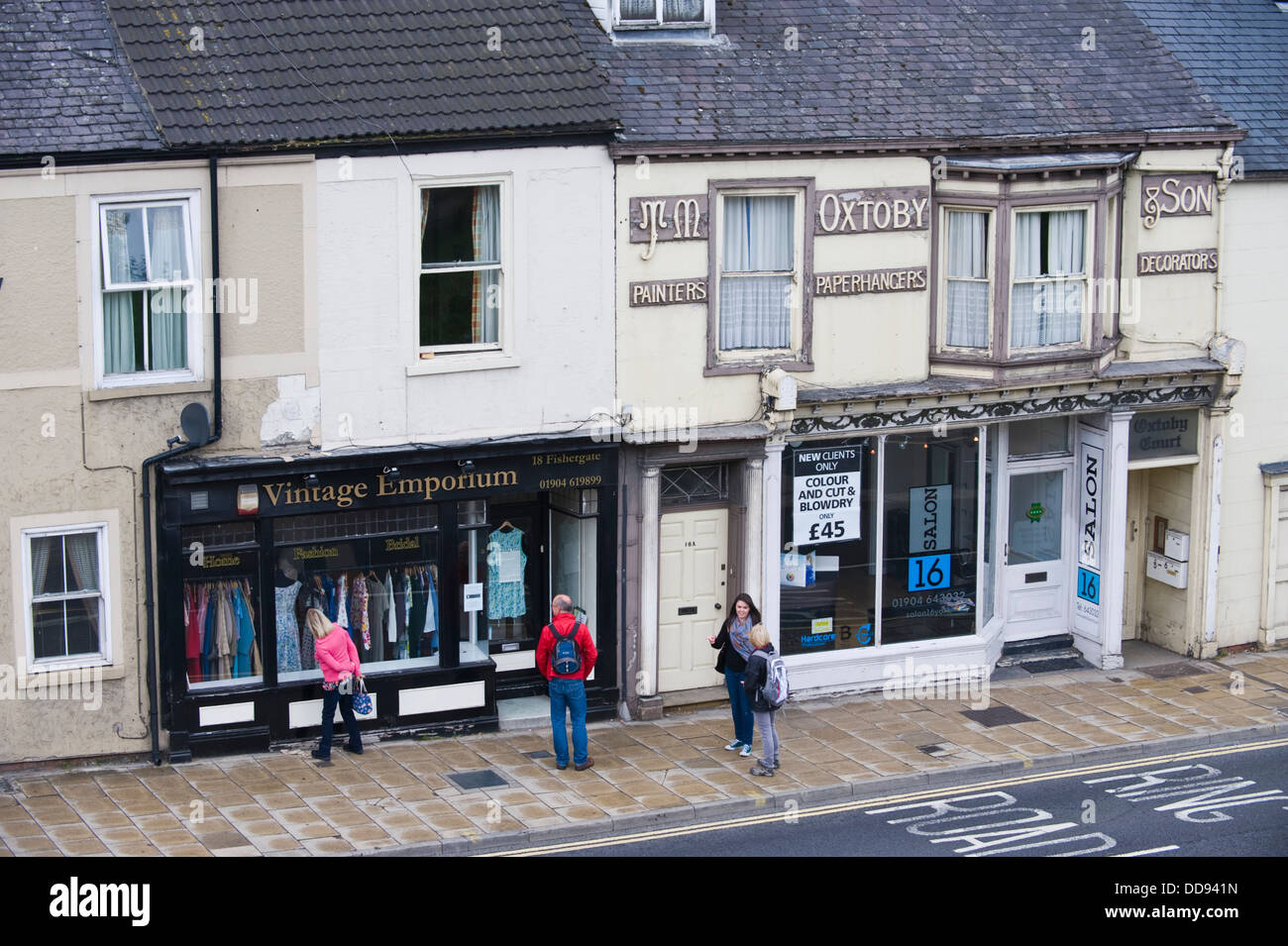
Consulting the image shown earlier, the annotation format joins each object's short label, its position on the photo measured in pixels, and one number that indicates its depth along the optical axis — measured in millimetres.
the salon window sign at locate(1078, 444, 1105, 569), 23953
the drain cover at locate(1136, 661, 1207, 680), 23891
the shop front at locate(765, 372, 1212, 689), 22562
